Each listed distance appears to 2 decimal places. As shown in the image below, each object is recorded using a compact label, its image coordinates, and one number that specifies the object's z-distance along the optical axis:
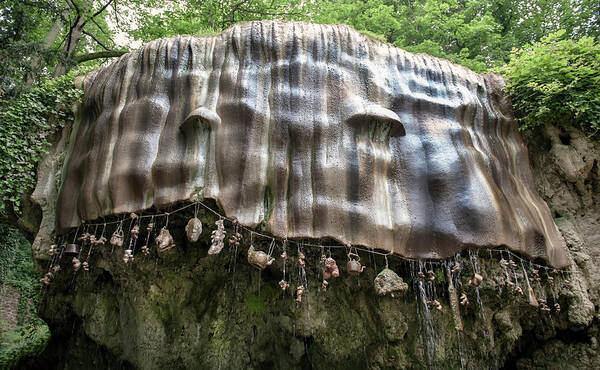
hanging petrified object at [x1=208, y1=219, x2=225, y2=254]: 3.39
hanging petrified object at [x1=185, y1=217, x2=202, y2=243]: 3.49
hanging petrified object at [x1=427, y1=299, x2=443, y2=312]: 3.71
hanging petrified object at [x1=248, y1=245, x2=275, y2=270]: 3.49
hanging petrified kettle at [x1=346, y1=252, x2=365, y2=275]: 3.53
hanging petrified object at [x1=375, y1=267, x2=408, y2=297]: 3.72
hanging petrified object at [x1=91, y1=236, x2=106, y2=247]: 3.80
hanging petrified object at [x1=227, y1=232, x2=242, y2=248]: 3.47
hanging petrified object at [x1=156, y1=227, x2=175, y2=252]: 3.56
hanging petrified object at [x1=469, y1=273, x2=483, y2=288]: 3.69
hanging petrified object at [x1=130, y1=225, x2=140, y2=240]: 3.55
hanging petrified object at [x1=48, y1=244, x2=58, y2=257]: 4.21
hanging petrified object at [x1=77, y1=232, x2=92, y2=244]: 3.94
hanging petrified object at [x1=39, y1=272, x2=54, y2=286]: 3.98
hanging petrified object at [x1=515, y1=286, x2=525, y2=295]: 4.07
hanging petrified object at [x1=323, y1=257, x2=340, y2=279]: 3.48
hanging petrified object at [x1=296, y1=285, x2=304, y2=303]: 3.47
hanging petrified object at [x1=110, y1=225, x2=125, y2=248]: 3.67
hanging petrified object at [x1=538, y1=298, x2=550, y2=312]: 4.24
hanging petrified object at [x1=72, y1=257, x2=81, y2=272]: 3.92
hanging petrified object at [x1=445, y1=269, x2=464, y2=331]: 4.02
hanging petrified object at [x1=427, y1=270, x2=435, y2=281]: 3.79
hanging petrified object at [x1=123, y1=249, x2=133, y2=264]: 3.47
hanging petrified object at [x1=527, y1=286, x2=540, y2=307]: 4.19
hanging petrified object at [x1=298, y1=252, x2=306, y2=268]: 3.51
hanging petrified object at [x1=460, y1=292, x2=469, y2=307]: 3.85
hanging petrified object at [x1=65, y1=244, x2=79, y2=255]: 4.20
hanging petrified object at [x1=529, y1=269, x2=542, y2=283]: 4.32
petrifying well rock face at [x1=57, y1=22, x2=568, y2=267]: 3.69
